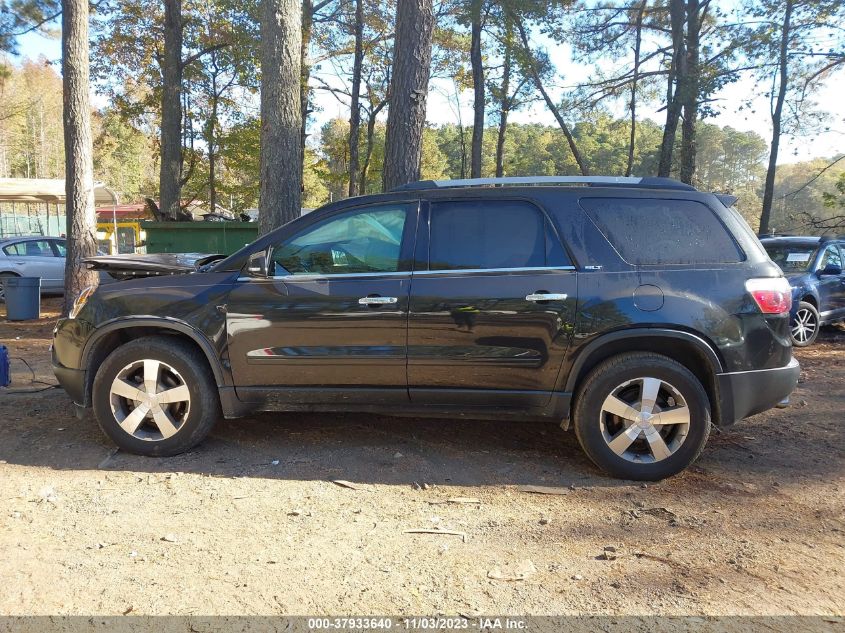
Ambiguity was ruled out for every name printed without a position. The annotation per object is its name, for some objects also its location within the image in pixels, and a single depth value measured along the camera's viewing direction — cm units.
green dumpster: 1364
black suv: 386
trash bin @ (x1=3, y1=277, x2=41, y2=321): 1059
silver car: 1321
